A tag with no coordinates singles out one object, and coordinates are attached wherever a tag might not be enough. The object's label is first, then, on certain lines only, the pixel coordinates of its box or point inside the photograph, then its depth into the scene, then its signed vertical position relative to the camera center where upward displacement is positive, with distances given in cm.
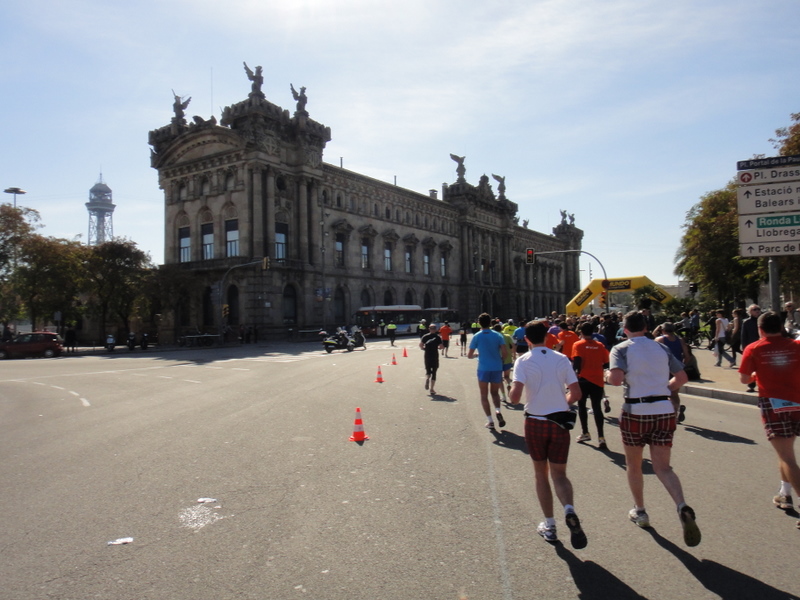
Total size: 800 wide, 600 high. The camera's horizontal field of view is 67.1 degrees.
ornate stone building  4894 +868
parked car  3525 -124
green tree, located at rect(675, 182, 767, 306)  3416 +371
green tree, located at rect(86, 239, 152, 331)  4438 +363
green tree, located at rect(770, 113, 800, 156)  1973 +572
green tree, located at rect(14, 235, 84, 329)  4353 +383
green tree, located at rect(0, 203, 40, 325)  4356 +661
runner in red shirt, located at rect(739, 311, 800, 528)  565 -71
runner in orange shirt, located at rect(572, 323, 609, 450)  856 -76
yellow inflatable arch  3644 +160
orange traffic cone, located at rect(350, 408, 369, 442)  895 -171
